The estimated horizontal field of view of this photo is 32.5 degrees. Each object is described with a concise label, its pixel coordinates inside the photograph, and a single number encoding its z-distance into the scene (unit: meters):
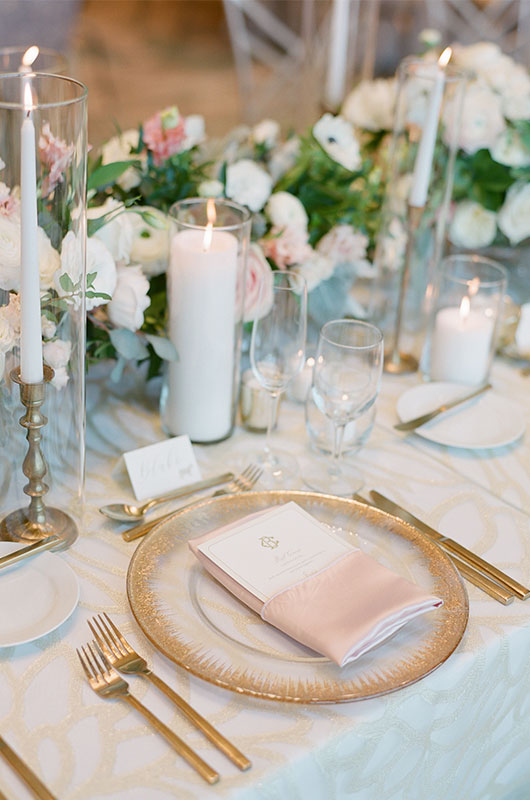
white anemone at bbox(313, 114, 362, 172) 1.57
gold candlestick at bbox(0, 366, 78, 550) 0.98
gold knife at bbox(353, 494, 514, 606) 1.00
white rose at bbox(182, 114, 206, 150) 1.52
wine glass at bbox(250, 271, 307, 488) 1.17
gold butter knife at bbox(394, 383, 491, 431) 1.34
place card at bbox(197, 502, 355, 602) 0.94
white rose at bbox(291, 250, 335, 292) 1.47
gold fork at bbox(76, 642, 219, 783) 0.76
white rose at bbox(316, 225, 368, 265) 1.52
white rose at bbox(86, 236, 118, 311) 1.10
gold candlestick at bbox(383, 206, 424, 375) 1.53
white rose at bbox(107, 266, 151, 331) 1.18
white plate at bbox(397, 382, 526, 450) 1.33
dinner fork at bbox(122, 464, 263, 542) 1.16
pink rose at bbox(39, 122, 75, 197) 0.89
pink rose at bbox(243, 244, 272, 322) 1.28
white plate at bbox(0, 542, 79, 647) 0.88
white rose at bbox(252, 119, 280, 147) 1.61
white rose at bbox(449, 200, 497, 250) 1.72
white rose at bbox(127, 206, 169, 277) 1.27
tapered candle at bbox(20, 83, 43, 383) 0.85
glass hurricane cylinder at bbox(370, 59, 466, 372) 1.46
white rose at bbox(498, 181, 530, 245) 1.67
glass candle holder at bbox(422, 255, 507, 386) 1.47
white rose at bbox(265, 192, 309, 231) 1.46
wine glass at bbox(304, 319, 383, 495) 1.12
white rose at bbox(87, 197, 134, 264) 1.17
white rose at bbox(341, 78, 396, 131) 1.77
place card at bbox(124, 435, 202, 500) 1.16
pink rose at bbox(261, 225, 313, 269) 1.43
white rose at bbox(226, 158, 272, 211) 1.45
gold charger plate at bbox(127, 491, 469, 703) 0.84
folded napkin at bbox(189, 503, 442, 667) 0.86
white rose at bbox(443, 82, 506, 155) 1.62
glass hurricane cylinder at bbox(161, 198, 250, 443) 1.21
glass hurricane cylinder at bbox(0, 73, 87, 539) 0.88
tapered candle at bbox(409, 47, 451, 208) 1.43
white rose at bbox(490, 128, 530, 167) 1.64
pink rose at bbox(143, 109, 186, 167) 1.39
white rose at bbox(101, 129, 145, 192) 1.38
